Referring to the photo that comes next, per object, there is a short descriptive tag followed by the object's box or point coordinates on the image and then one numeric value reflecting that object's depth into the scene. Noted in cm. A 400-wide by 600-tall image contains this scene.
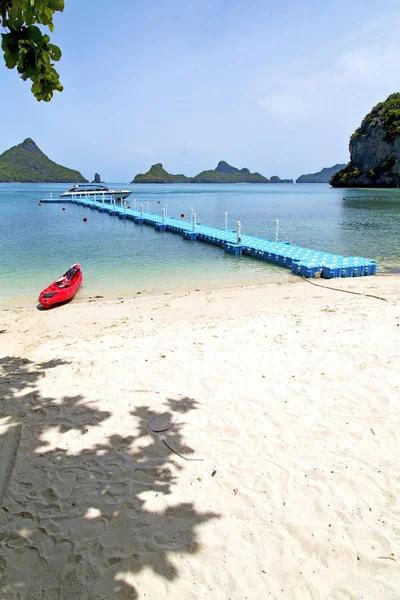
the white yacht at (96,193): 6420
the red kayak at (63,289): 1060
